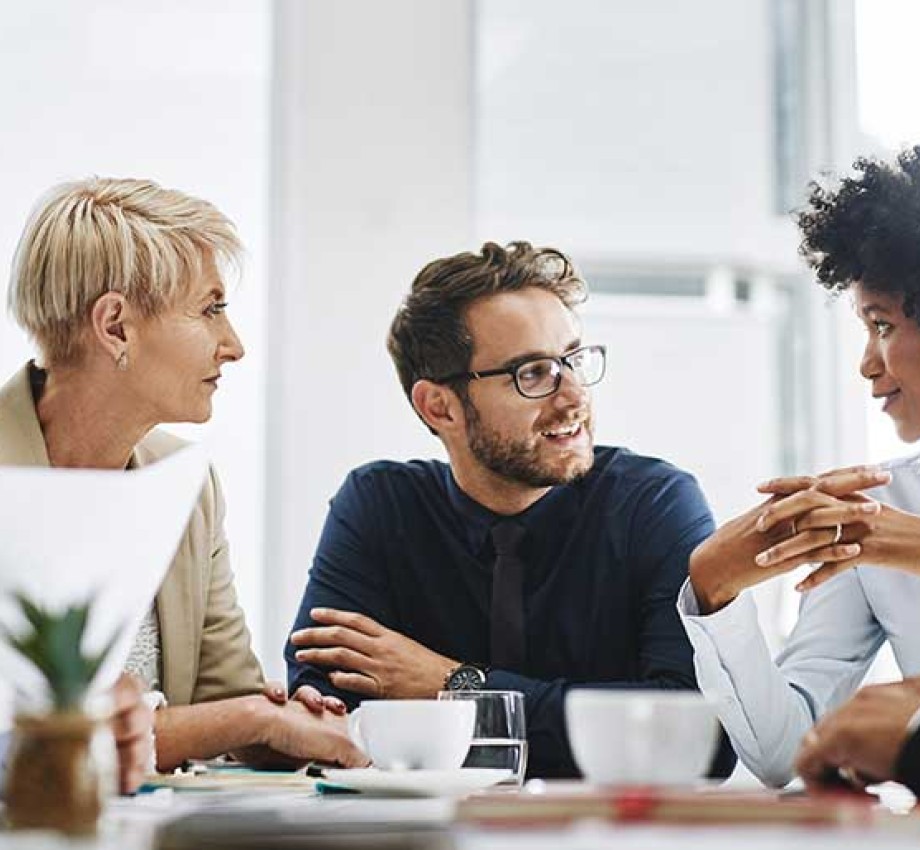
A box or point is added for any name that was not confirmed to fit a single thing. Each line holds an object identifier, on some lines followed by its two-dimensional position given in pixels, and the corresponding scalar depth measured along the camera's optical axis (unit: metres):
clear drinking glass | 1.80
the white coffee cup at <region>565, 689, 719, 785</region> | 1.35
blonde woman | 2.33
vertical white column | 3.03
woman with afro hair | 2.06
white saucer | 1.64
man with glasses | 2.31
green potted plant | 1.29
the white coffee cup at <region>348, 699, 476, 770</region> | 1.69
